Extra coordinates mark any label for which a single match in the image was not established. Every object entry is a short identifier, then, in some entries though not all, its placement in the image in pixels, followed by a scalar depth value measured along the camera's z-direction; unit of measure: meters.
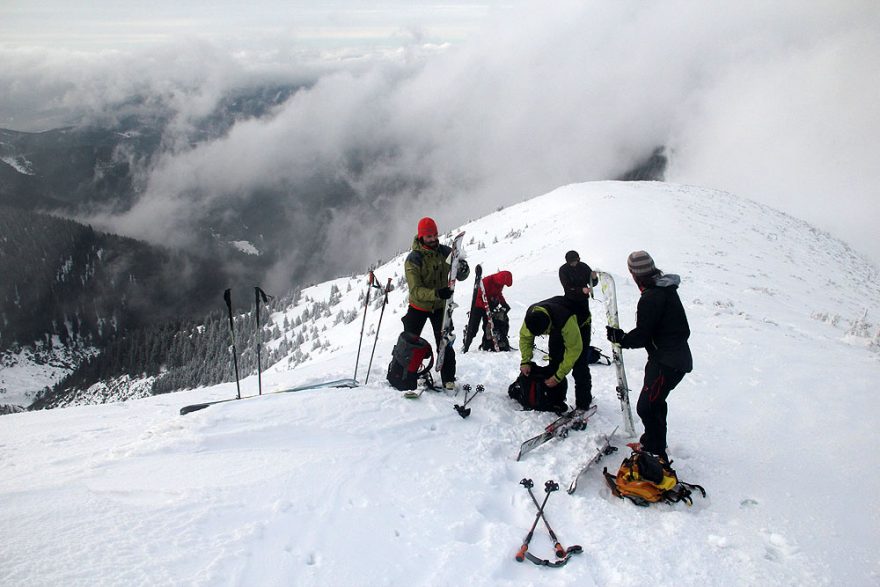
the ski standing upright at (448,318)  7.54
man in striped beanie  5.43
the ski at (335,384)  8.05
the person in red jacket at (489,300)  10.95
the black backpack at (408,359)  7.37
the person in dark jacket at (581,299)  6.46
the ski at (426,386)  7.27
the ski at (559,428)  6.02
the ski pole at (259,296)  8.46
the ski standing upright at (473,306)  11.04
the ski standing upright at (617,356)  6.47
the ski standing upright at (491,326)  10.68
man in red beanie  7.19
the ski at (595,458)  5.22
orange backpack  4.96
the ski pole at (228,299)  8.08
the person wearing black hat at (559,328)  6.43
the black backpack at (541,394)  7.03
